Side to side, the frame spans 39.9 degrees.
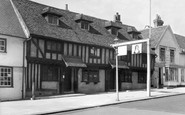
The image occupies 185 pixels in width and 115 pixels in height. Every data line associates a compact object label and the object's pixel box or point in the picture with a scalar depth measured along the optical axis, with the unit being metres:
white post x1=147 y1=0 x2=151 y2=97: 20.03
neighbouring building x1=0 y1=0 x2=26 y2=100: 17.16
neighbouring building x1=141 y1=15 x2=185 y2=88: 32.54
